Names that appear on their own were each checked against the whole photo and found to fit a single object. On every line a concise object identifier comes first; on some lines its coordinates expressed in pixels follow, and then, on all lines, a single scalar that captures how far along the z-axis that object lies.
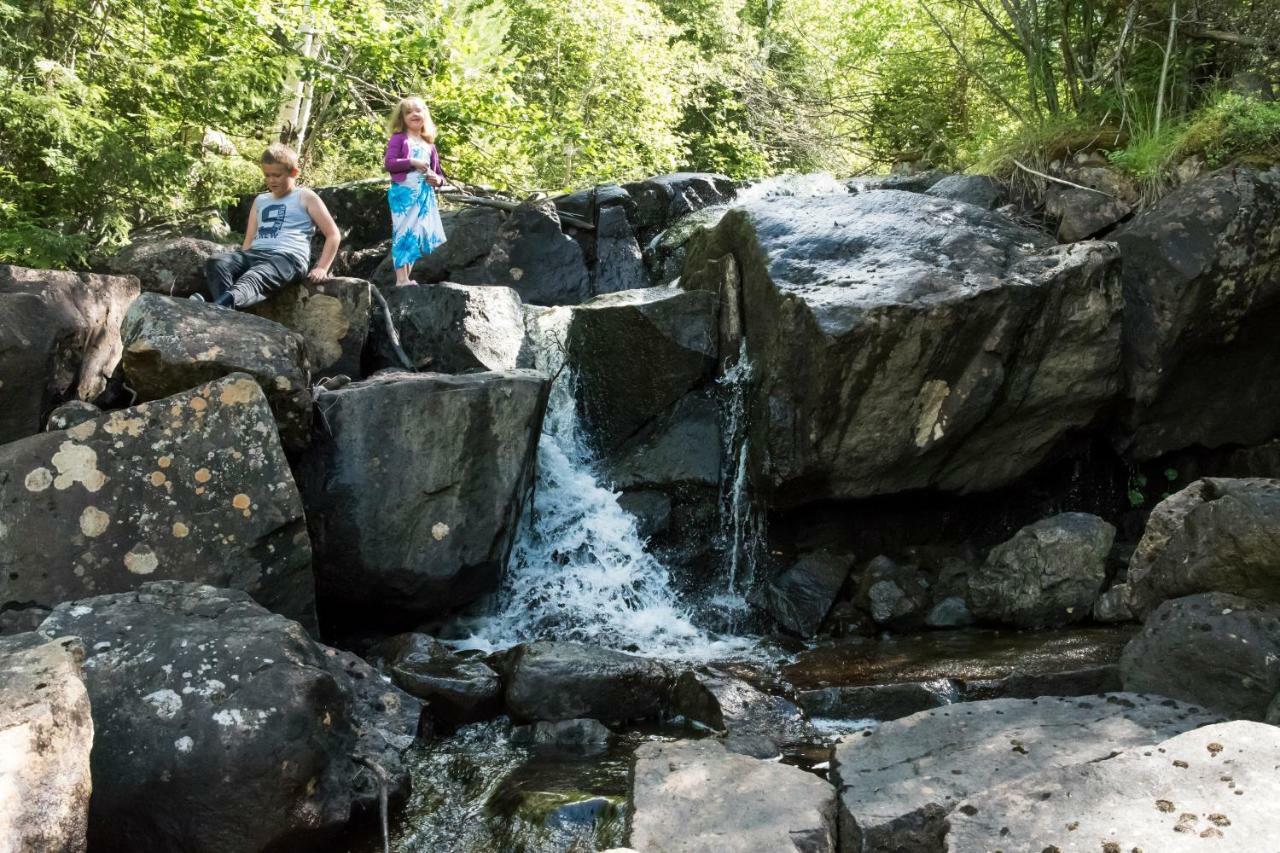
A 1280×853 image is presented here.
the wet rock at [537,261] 10.74
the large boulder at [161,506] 5.04
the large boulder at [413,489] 6.35
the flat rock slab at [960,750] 3.30
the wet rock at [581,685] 5.23
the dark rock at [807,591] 7.21
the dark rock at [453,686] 5.27
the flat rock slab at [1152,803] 2.62
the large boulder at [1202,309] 7.17
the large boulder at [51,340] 6.02
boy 7.29
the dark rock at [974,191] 9.10
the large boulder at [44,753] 2.81
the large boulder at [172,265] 8.84
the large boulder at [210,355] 5.85
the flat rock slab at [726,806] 3.28
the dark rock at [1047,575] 6.82
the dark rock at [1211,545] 4.53
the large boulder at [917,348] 6.77
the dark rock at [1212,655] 4.11
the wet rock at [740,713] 4.86
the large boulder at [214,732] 3.47
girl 8.73
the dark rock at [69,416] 5.40
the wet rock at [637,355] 8.03
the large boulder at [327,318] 7.60
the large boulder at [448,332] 8.07
